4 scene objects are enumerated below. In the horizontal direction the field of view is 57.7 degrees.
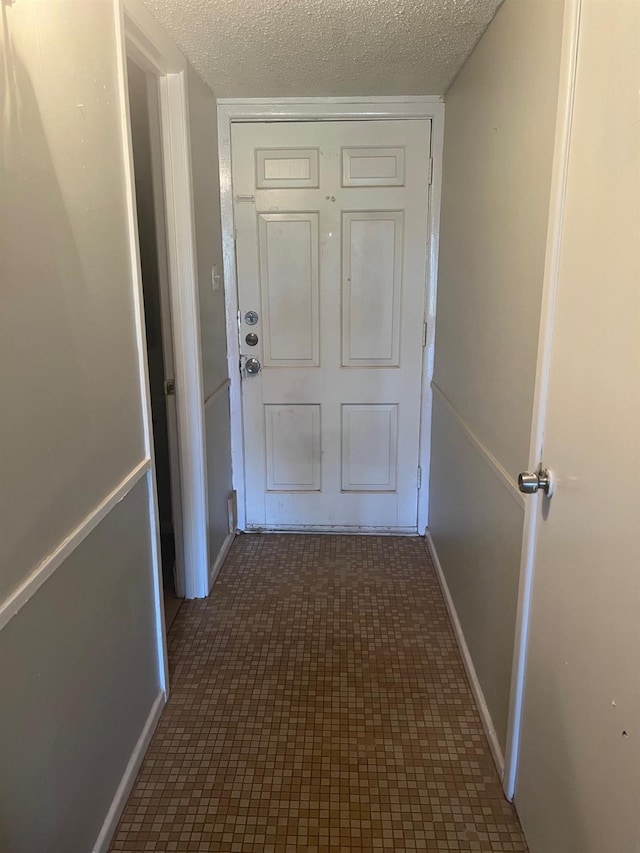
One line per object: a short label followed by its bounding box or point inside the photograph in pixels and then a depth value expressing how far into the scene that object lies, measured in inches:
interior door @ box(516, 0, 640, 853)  34.0
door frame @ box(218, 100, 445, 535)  100.7
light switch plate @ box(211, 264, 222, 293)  101.0
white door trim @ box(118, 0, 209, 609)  73.3
